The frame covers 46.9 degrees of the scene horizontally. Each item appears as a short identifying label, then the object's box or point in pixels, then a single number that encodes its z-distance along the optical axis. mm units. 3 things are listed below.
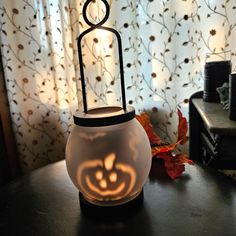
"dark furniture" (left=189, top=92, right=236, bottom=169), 827
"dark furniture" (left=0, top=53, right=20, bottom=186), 1486
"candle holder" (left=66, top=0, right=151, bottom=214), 562
